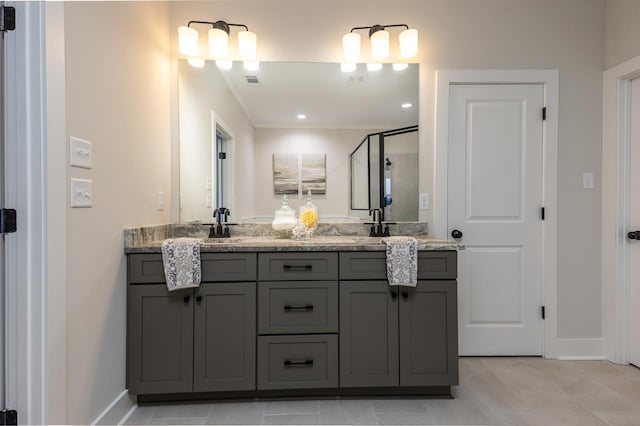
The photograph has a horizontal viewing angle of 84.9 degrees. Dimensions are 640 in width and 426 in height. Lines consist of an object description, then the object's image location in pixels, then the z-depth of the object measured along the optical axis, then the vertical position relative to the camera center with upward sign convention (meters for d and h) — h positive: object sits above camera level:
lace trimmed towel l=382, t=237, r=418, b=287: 1.90 -0.29
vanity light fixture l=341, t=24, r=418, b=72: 2.40 +1.15
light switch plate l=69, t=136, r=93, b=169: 1.44 +0.24
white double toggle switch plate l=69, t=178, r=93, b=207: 1.45 +0.07
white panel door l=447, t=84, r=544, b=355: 2.54 -0.02
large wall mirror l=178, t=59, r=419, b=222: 2.53 +0.51
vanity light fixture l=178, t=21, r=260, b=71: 2.37 +1.14
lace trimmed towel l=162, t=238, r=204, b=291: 1.85 -0.29
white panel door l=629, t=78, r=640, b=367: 2.36 -0.10
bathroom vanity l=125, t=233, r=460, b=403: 1.92 -0.61
